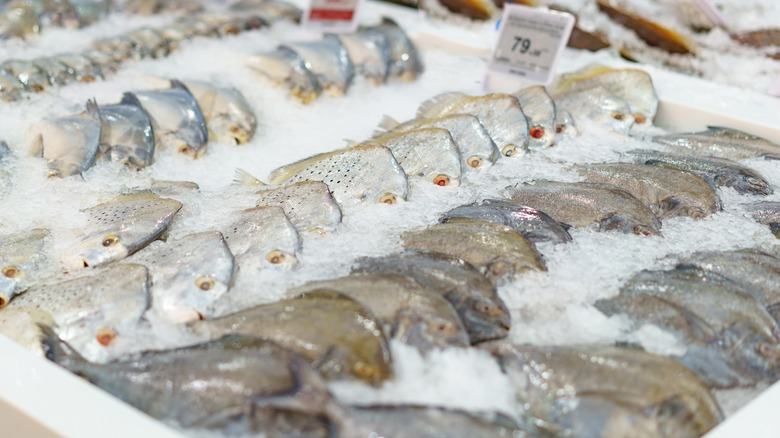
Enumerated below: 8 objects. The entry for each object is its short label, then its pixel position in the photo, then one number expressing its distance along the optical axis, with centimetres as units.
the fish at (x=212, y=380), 136
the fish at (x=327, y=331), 150
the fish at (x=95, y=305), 177
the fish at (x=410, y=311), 162
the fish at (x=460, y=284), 176
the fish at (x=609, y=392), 143
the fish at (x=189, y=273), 188
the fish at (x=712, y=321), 173
